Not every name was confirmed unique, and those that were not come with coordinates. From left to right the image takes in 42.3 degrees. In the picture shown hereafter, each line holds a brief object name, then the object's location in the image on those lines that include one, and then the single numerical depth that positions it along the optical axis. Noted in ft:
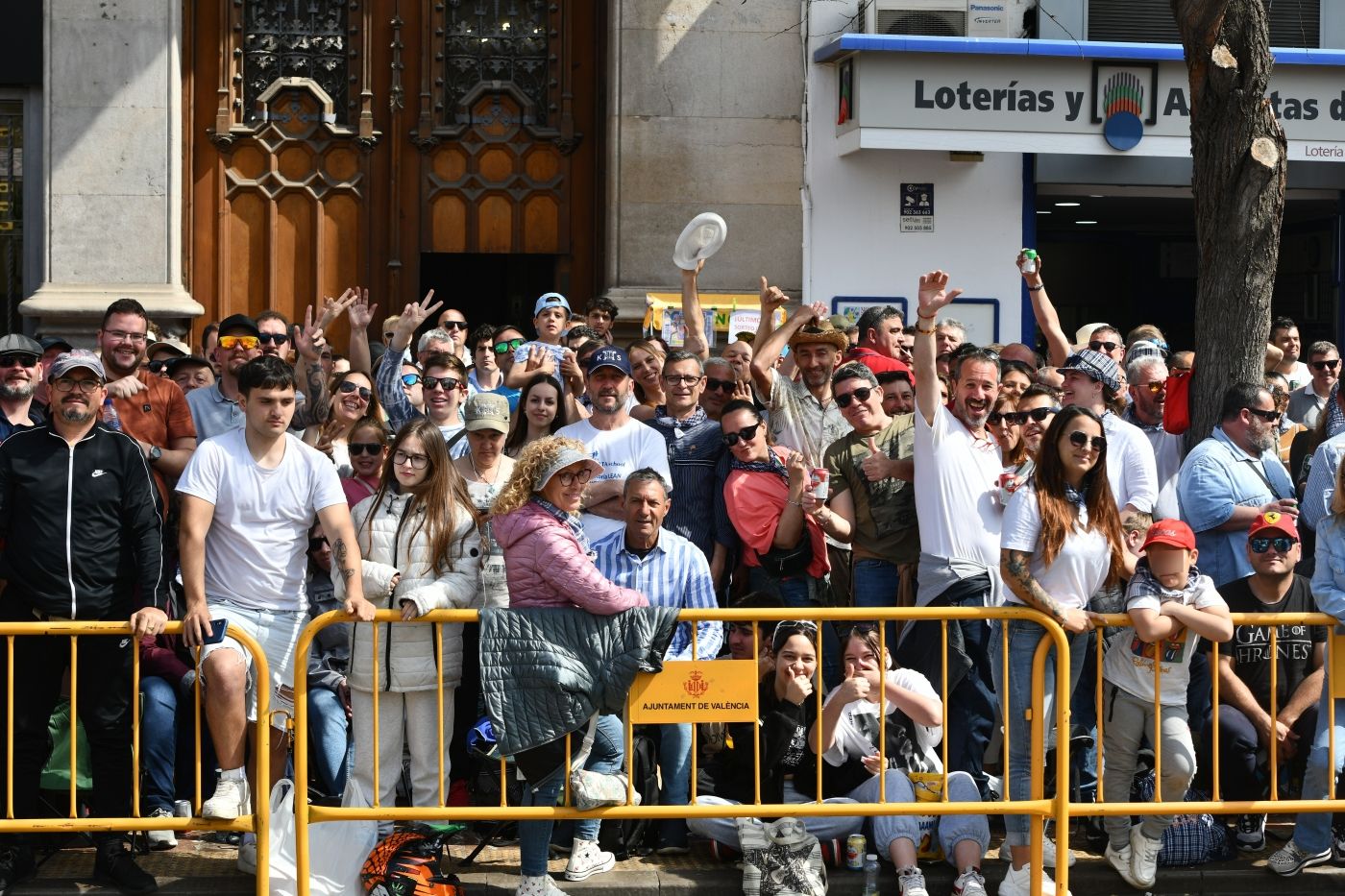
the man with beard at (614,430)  28.73
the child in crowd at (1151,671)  24.08
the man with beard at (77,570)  23.81
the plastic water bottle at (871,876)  24.44
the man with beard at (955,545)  26.25
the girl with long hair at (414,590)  24.25
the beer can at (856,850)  24.86
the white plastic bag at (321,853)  23.40
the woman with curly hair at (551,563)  23.59
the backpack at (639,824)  25.22
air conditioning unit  46.37
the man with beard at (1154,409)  32.91
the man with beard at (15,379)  26.53
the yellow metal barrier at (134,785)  22.94
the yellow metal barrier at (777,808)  23.29
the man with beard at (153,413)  27.43
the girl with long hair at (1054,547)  24.27
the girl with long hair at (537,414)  29.81
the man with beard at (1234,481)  27.84
